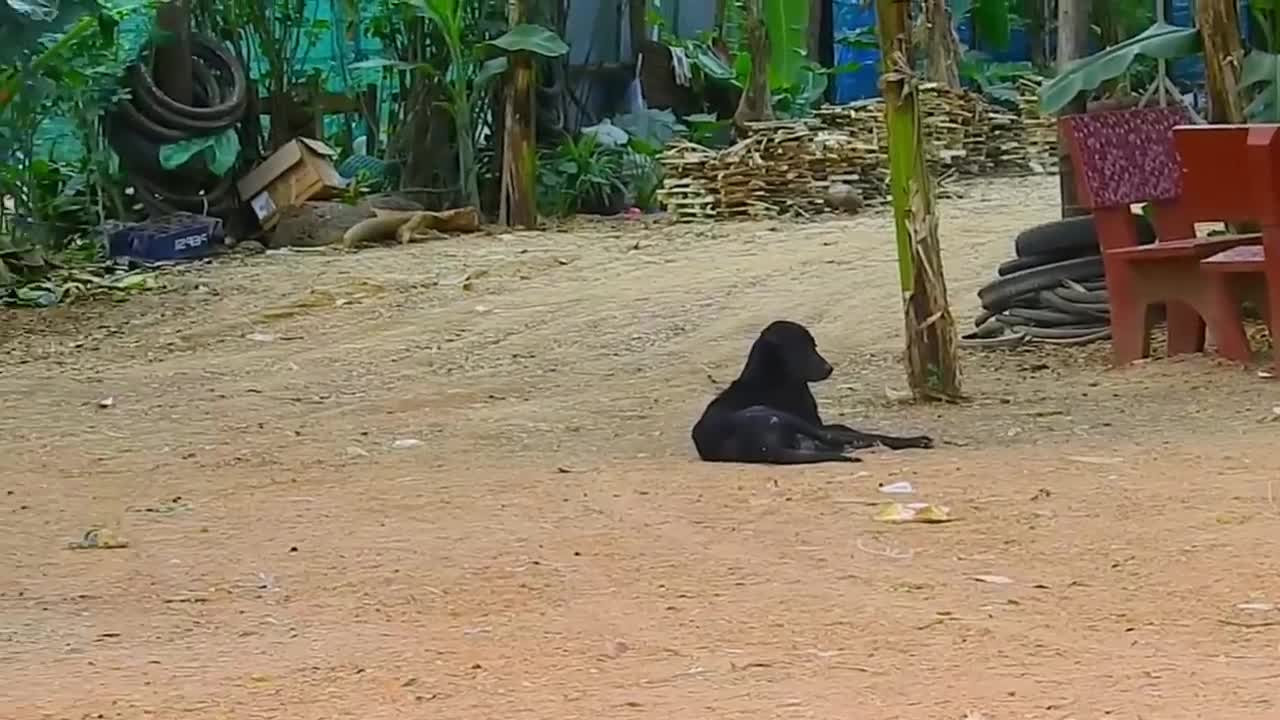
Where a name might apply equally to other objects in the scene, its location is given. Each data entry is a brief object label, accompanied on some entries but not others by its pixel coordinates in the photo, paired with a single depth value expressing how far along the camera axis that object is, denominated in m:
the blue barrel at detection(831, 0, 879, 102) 24.97
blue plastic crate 16.11
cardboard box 17.30
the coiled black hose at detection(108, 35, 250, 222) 17.08
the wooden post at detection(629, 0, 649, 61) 20.69
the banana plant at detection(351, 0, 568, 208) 16.89
